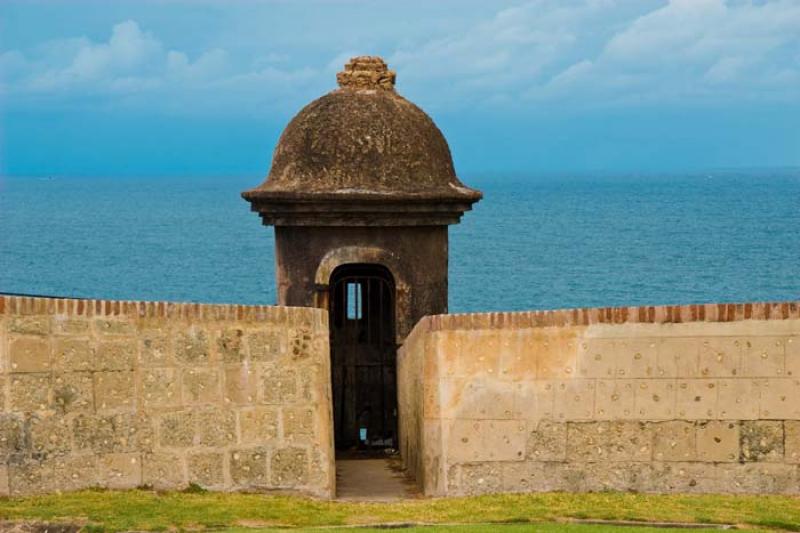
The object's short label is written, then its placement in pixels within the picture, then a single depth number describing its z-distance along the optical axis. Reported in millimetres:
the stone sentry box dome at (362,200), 16375
